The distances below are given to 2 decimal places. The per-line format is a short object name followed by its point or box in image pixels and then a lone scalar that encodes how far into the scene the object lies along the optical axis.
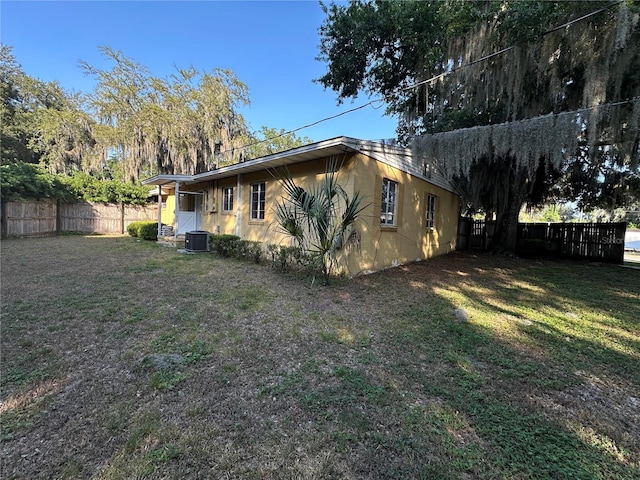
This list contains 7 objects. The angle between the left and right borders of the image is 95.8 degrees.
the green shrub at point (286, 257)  6.19
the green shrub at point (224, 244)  8.24
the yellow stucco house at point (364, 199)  6.44
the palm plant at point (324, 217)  5.29
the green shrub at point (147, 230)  12.46
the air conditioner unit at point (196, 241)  9.37
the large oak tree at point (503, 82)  5.78
